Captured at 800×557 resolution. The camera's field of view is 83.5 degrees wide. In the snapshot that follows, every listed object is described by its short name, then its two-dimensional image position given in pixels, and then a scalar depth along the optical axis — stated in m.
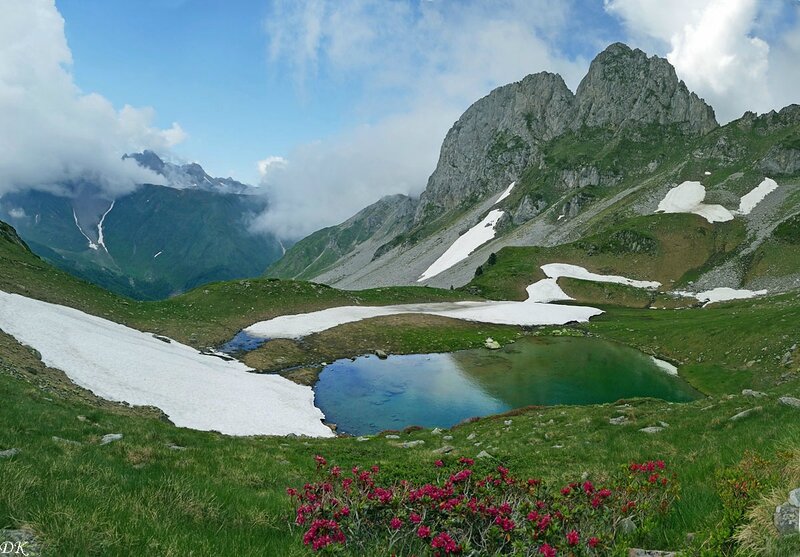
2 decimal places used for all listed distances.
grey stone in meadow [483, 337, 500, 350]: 69.62
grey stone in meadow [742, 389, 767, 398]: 22.89
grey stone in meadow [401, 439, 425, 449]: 24.59
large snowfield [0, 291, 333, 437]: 31.09
